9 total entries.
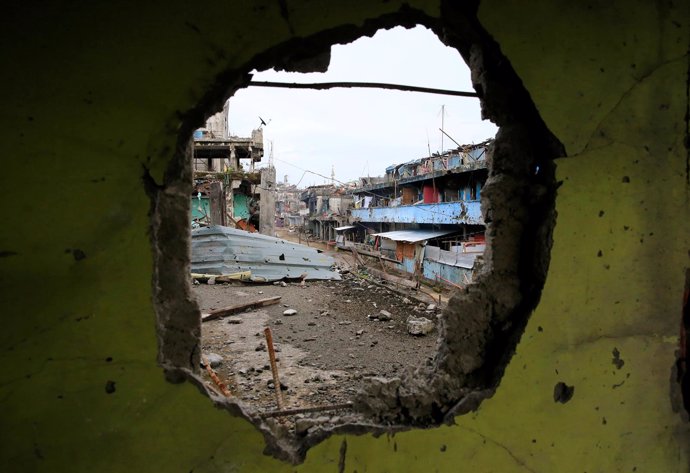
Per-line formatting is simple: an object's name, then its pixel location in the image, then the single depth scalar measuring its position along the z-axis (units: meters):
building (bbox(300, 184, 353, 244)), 38.07
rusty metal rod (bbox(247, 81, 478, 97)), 1.65
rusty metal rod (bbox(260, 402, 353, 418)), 1.78
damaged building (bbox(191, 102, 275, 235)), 17.47
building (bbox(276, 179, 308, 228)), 54.10
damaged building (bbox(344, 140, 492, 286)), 16.80
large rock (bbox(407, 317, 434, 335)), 6.09
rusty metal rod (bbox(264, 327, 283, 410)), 3.03
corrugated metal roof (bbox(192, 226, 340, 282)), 9.78
